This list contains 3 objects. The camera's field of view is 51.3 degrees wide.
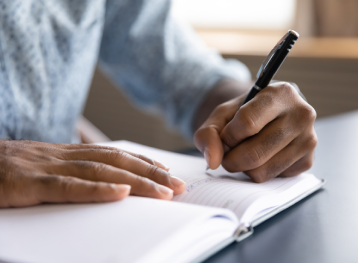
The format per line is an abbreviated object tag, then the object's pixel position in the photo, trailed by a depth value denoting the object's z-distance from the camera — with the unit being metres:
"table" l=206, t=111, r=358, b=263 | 0.34
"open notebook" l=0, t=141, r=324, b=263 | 0.30
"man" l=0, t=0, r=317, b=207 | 0.42
